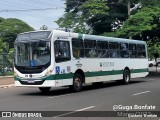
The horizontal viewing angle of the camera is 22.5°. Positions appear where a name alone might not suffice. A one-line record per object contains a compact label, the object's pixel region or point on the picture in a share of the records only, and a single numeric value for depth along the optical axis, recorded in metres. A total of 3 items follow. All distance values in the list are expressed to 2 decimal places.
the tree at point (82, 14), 38.00
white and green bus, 18.64
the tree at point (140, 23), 35.88
